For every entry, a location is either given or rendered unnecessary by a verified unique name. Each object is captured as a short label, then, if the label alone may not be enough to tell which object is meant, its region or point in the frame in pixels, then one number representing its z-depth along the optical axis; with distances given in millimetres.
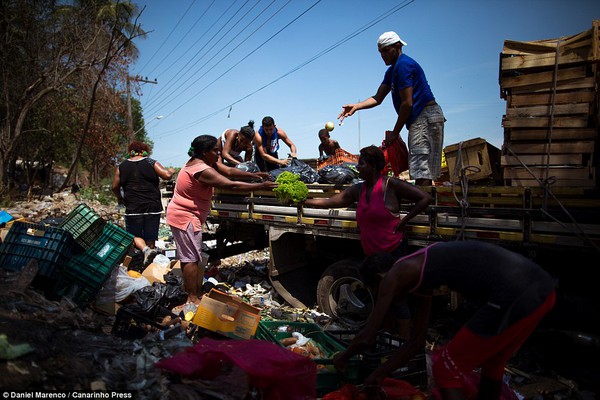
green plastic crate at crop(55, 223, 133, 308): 4270
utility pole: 23716
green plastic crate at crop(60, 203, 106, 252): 4436
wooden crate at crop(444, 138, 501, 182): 4320
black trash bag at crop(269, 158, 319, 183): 5535
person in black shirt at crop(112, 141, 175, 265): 6480
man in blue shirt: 4609
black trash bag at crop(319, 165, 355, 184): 5031
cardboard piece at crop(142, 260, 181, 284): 5648
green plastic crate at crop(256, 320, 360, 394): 3242
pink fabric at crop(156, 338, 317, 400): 2715
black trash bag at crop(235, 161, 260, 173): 6317
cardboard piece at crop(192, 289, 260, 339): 3994
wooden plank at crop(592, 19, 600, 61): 3748
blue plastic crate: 3971
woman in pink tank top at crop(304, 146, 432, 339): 4023
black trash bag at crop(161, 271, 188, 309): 4840
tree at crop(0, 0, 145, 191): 15469
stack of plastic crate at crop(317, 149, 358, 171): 6443
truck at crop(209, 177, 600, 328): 3574
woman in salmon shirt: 4891
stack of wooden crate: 3852
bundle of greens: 5043
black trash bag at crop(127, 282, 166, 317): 4350
